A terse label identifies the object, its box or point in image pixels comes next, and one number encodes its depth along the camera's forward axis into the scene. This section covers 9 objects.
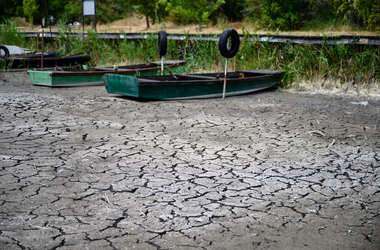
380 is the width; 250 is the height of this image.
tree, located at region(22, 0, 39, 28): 25.28
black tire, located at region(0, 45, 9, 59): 12.78
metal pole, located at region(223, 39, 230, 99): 8.20
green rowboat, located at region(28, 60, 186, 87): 9.86
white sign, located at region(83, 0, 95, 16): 16.77
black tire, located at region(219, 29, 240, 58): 7.96
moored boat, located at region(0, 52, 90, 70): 12.84
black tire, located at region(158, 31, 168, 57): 8.82
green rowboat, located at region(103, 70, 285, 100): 7.76
